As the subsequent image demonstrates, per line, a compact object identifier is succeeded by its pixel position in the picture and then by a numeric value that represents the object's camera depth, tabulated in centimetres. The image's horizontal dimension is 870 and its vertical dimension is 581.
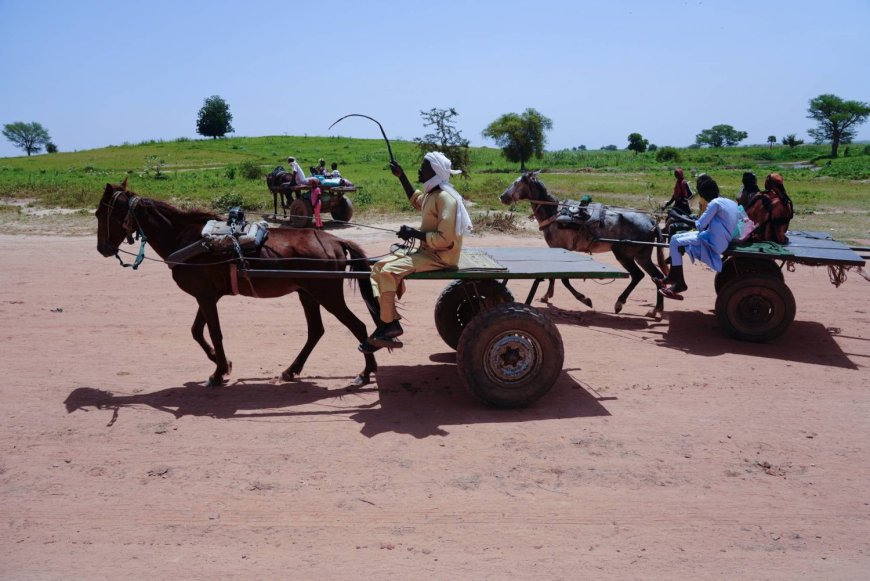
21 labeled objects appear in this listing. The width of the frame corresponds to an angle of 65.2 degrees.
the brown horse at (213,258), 709
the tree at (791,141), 8162
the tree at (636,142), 9025
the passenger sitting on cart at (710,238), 885
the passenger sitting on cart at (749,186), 1024
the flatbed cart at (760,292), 888
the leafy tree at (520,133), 5497
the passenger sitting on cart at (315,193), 1889
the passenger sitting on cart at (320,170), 2112
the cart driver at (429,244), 641
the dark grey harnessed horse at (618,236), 1099
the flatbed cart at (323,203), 1953
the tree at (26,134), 10625
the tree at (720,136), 10394
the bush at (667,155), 6481
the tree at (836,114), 7081
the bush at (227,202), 2193
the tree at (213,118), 8662
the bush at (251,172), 3481
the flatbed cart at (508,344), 643
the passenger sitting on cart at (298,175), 1998
